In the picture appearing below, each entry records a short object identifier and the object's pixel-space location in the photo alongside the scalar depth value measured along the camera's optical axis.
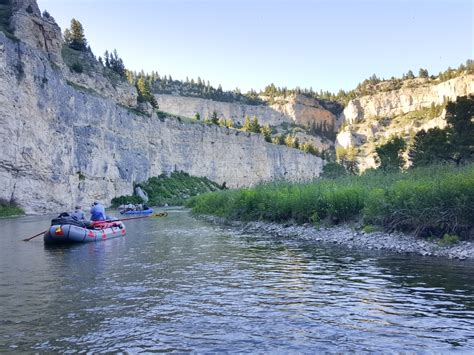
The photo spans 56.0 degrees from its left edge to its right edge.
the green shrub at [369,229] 17.73
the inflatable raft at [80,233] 19.38
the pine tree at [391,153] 55.23
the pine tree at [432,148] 38.30
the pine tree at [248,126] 119.11
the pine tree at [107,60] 86.62
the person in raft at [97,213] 24.28
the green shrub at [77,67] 62.16
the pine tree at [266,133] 119.12
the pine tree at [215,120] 108.97
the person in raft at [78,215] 21.52
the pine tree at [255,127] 120.24
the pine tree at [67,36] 72.50
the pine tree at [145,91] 97.42
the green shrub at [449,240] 14.41
